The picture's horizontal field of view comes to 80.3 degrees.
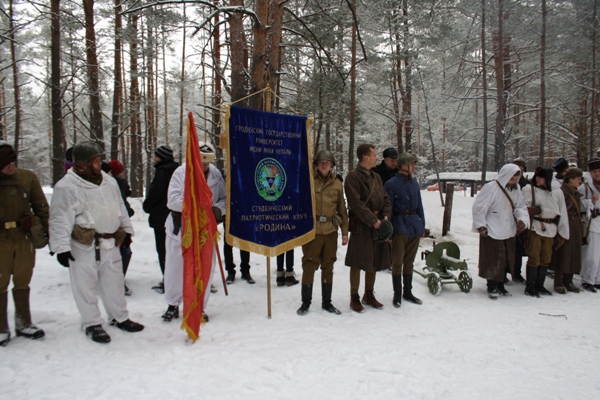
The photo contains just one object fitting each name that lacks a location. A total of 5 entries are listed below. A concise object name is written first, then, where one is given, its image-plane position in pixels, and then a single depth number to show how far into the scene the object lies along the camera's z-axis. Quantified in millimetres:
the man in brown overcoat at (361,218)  4918
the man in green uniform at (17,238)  3463
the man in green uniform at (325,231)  4785
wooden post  11508
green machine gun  5934
